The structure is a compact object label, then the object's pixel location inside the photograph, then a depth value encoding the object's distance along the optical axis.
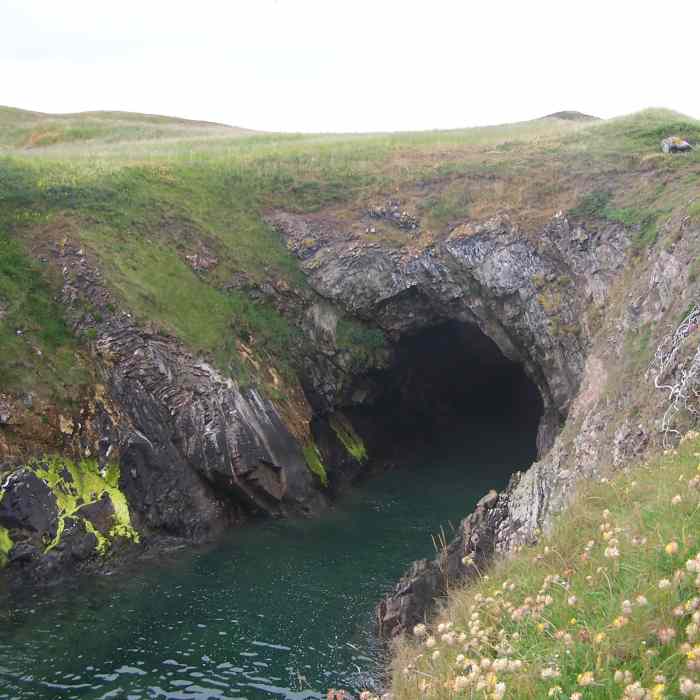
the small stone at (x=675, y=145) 32.25
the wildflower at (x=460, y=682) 7.43
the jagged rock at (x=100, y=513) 23.06
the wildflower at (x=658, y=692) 5.77
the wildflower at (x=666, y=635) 6.48
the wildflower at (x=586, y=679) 6.30
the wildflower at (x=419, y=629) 10.27
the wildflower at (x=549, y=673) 6.74
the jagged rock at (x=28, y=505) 21.38
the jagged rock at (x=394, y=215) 34.28
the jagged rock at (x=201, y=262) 31.73
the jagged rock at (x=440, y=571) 18.52
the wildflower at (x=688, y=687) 5.65
